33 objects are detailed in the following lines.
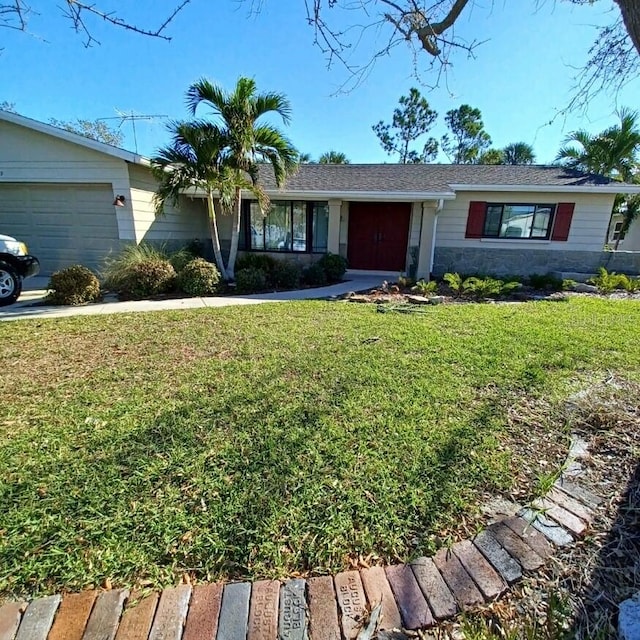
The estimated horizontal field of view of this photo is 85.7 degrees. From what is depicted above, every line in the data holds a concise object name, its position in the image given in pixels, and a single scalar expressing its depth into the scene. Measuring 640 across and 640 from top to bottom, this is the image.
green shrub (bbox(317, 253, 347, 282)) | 10.02
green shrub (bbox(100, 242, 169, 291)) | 7.82
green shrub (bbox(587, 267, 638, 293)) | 8.87
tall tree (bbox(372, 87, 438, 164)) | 32.25
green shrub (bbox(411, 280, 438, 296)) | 8.27
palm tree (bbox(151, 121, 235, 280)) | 7.56
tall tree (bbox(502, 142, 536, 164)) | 22.50
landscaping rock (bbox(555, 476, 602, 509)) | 1.98
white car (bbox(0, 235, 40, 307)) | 6.66
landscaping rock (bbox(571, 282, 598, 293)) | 9.04
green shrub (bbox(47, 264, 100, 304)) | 6.78
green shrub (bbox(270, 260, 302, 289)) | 9.13
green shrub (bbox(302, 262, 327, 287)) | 9.67
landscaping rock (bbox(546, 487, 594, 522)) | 1.88
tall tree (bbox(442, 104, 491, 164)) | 31.25
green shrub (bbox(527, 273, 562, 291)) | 9.27
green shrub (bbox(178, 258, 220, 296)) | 7.79
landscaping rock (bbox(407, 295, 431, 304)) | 7.42
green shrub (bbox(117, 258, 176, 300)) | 7.66
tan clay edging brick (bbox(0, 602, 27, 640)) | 1.30
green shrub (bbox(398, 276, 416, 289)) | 8.84
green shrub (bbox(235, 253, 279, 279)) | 9.21
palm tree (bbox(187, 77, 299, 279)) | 7.45
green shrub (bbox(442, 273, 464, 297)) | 8.40
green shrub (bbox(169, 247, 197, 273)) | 8.72
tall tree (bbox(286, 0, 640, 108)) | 3.74
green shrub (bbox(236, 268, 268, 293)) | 8.41
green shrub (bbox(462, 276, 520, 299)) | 8.12
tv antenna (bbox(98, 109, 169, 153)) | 12.20
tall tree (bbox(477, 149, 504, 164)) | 25.05
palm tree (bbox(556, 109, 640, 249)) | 14.05
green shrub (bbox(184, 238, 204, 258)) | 11.05
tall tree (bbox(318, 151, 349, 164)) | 24.66
